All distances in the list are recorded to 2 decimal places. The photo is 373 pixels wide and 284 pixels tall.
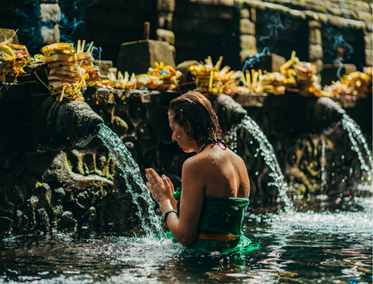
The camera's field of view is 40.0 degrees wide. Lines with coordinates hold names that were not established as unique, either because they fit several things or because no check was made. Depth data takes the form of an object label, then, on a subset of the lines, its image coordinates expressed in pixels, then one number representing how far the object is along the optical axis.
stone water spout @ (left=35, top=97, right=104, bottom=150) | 4.38
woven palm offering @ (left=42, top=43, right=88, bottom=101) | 4.64
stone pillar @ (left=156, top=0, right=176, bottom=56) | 8.52
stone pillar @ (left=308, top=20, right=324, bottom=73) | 10.98
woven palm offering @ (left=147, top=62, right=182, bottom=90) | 6.13
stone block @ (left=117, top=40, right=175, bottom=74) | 7.31
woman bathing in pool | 2.88
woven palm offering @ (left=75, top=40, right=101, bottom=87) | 5.02
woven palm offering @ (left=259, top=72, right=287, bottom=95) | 7.74
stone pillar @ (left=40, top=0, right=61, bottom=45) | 6.30
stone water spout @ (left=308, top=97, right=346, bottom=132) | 7.82
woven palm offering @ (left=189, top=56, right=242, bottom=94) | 6.35
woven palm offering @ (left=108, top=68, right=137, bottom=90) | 5.77
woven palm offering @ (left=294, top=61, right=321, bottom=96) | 7.89
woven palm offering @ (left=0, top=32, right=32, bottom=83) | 4.47
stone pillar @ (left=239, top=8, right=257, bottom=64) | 9.51
